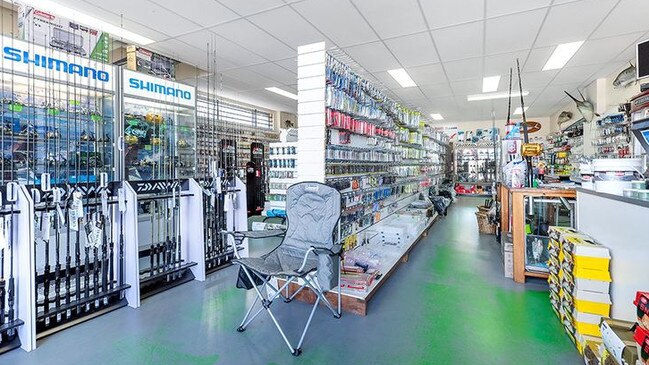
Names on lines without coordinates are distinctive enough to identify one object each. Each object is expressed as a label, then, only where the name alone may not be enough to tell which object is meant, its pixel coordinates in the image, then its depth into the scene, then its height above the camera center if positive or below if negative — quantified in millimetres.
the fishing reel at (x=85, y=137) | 3296 +467
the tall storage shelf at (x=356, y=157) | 2986 +248
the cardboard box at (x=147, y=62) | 3783 +1452
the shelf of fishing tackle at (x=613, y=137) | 5605 +797
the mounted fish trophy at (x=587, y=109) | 7207 +1557
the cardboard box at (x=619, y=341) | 1418 -796
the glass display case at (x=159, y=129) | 3664 +648
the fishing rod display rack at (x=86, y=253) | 2451 -644
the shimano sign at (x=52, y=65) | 2584 +1038
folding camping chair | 2258 -564
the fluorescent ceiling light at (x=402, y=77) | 6344 +2167
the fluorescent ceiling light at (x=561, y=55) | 5012 +2104
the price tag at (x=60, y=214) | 2494 -261
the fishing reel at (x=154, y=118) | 3956 +785
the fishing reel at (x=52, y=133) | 3064 +465
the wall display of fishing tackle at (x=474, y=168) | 13375 +457
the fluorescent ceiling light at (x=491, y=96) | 8266 +2236
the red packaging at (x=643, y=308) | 1332 -565
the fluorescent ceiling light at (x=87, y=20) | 3680 +2075
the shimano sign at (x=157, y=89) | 3361 +1060
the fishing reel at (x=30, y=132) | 3000 +468
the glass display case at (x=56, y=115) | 2766 +657
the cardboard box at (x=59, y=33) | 2855 +1410
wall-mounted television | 2862 +1085
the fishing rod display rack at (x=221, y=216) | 3982 -483
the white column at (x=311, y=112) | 2975 +639
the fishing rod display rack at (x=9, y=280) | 2203 -704
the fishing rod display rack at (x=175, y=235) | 3314 -637
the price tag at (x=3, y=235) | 2147 -371
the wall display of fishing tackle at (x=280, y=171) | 5332 +151
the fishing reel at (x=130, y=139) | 3686 +487
